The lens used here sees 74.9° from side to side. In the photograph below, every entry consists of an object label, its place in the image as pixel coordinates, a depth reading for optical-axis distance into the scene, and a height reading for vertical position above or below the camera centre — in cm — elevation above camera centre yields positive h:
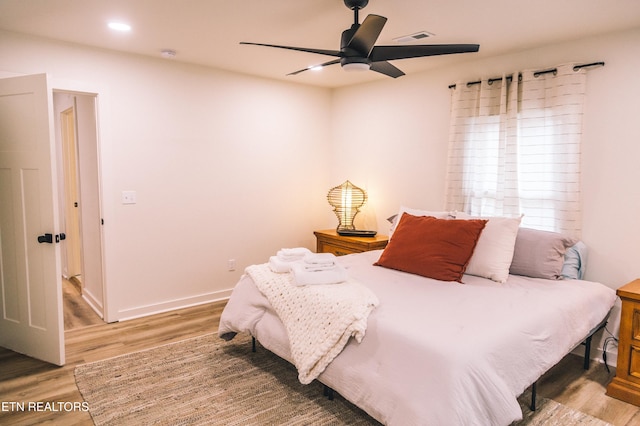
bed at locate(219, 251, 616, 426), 179 -83
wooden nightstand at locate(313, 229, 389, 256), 428 -70
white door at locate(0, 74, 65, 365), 287 -27
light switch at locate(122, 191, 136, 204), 380 -17
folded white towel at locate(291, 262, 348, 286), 262 -62
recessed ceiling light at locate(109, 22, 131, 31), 298 +110
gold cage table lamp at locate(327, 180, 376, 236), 481 -29
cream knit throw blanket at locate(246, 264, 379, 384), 219 -78
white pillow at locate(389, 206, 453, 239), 352 -31
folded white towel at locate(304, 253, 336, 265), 273 -54
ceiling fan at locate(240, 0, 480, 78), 233 +74
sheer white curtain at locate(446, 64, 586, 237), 320 +25
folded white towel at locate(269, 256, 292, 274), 292 -62
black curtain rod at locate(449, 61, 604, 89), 307 +84
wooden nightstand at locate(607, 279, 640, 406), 254 -108
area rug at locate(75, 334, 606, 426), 235 -134
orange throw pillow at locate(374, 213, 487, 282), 293 -51
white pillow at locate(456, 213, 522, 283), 295 -52
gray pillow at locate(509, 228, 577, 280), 297 -55
